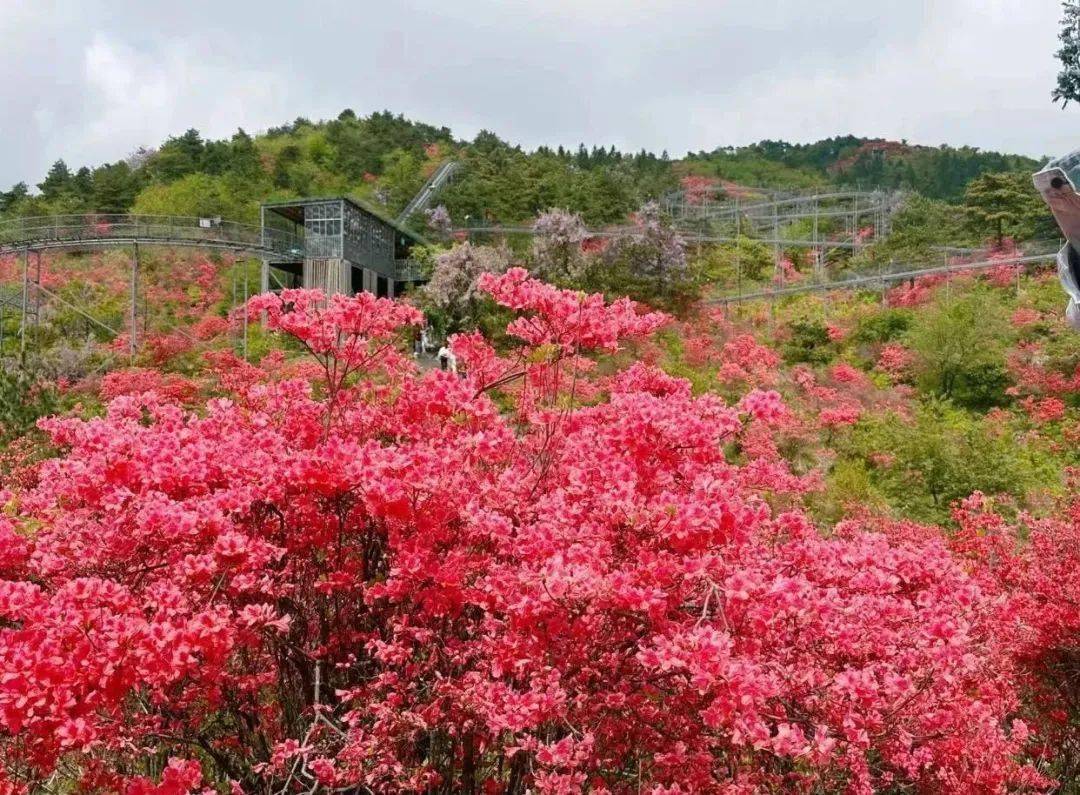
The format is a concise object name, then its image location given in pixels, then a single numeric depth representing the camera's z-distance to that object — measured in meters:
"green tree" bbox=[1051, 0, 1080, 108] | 15.15
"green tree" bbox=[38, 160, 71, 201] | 36.56
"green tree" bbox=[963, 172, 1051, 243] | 27.19
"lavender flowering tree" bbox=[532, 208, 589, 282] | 22.34
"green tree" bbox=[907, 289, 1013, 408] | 16.69
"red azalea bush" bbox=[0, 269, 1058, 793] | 2.62
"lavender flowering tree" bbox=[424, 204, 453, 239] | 30.75
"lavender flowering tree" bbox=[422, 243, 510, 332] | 20.75
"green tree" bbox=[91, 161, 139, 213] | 34.72
